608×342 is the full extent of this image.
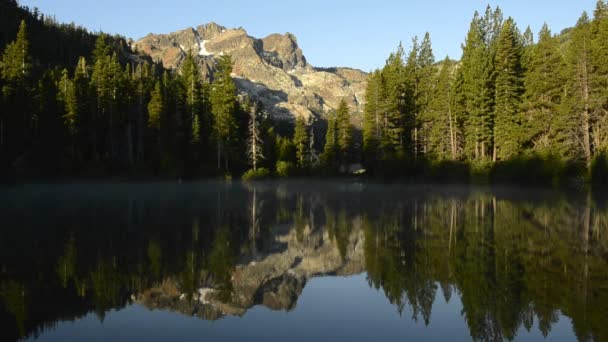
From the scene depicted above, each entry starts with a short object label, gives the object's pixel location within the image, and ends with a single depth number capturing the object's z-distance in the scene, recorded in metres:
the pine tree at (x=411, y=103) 69.19
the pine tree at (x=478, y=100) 55.09
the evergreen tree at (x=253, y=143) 68.00
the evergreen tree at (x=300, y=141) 86.69
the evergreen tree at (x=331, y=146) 81.56
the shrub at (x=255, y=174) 65.00
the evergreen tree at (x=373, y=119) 68.12
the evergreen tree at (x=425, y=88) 66.81
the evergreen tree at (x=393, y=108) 66.00
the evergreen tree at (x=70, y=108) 60.38
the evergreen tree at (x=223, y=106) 68.69
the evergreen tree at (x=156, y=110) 67.00
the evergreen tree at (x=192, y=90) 70.41
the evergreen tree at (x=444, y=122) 59.81
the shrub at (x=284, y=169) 71.19
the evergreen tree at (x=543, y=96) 47.88
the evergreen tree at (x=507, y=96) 50.66
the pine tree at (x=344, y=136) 82.06
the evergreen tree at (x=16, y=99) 54.91
